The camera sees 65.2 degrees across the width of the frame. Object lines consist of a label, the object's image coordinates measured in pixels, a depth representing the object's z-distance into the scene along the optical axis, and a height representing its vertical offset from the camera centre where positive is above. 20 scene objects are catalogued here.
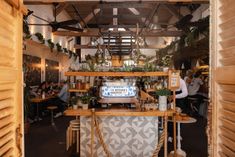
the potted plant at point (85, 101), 3.20 -0.43
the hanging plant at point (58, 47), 8.60 +1.39
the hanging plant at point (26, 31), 4.79 +1.20
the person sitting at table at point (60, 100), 6.74 -0.90
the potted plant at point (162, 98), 3.11 -0.36
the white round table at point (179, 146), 3.25 -1.33
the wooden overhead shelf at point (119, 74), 3.25 +0.05
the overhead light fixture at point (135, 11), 9.61 +3.47
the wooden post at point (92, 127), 3.05 -0.85
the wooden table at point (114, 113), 3.04 -0.60
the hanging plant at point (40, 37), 6.76 +1.46
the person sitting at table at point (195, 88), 6.98 -0.43
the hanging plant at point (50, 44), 7.62 +1.37
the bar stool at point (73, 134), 3.43 -1.15
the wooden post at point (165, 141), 3.01 -1.08
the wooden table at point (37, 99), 5.83 -0.74
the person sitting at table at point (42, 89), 6.55 -0.46
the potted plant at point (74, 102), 3.20 -0.45
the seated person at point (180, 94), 4.25 -0.41
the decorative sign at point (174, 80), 3.20 -0.06
